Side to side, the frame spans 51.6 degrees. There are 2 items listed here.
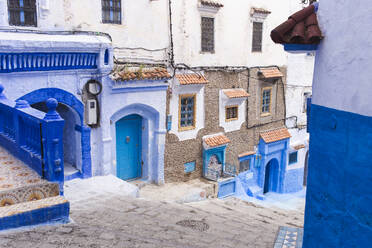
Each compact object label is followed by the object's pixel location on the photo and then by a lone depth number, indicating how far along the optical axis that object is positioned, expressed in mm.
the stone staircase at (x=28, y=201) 4785
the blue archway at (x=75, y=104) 9781
